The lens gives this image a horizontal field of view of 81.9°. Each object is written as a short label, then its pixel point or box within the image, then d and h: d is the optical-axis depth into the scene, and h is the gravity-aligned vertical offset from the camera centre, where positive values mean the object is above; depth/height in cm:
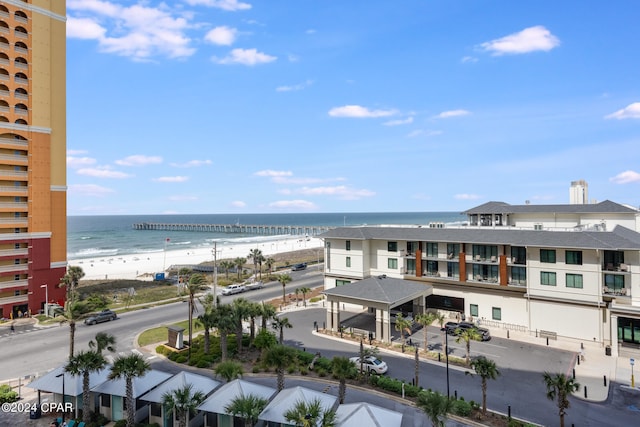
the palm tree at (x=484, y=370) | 2494 -1041
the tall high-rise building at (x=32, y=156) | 5534 +998
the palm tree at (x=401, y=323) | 3700 -1075
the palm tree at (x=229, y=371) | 2502 -1047
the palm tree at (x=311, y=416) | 1966 -1084
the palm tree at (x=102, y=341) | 2702 -919
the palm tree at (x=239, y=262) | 8200 -992
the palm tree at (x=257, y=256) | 8106 -839
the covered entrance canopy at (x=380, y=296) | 4109 -925
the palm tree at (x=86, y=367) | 2512 -1019
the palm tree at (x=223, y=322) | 3403 -964
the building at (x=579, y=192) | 6706 +431
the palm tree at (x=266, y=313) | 3778 -977
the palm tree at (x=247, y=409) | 2103 -1103
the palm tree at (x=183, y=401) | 2238 -1138
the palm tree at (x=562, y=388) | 2233 -1048
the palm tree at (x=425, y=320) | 3728 -1049
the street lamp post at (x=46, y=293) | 5680 -1153
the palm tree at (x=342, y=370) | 2453 -1024
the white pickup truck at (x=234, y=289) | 6785 -1341
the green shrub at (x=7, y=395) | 2869 -1375
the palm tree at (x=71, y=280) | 5625 -940
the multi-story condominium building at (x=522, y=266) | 3903 -626
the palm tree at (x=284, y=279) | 5932 -1001
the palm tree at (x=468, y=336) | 3268 -1061
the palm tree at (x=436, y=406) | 2003 -1041
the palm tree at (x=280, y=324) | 3716 -1101
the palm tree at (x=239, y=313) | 3602 -933
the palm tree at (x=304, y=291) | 5531 -1109
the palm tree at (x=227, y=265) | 8369 -1073
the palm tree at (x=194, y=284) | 3706 -665
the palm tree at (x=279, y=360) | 2594 -1008
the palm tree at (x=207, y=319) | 3525 -970
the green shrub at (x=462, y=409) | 2534 -1331
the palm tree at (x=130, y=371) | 2412 -1003
